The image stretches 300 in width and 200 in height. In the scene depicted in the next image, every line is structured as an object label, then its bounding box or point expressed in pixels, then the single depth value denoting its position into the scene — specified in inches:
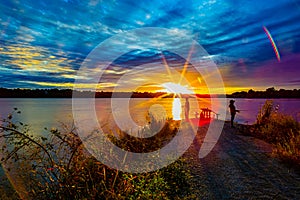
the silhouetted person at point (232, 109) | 616.4
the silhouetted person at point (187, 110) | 807.7
